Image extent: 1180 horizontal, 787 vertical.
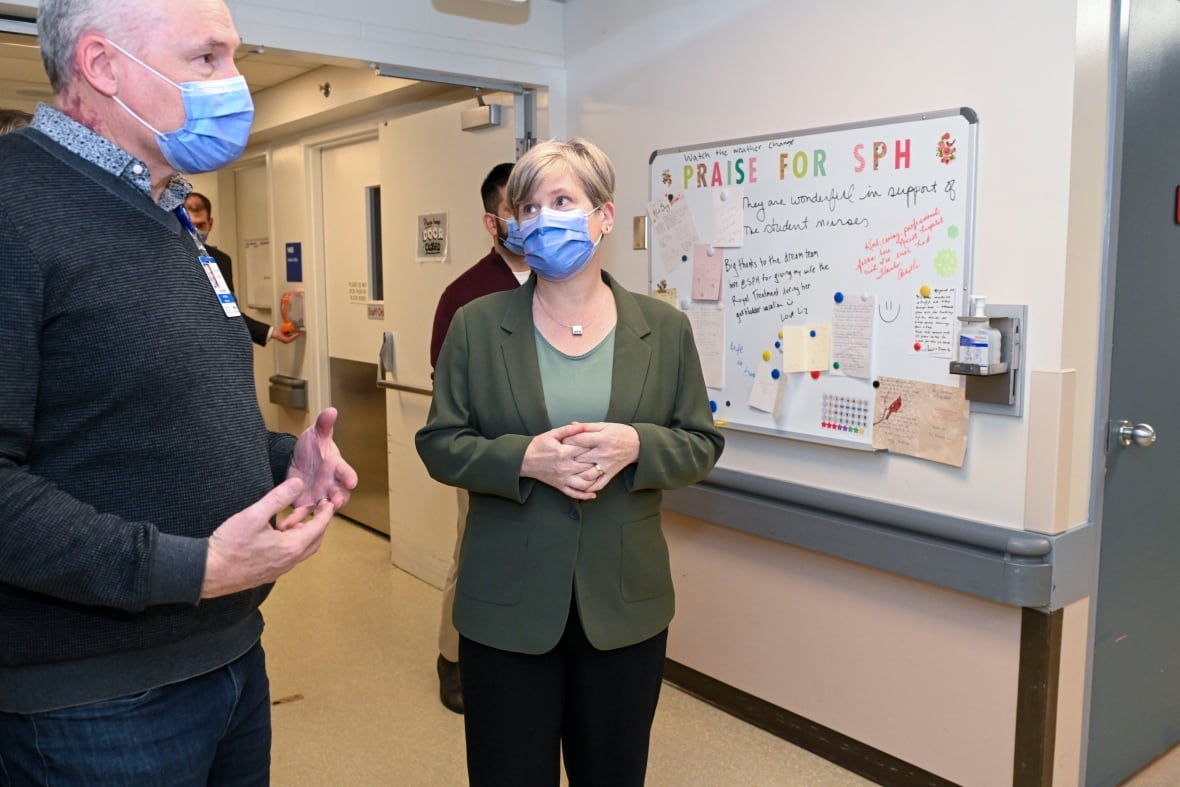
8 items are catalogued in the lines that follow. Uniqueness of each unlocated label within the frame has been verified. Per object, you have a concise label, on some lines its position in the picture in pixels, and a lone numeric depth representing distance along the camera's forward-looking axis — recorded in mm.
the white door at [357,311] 4652
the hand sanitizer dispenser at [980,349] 2090
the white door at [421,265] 3646
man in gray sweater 985
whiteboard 2264
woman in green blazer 1613
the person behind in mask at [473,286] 2883
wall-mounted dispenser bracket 2105
